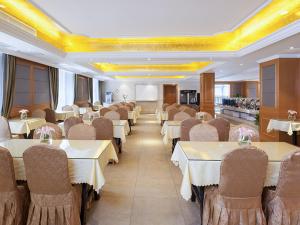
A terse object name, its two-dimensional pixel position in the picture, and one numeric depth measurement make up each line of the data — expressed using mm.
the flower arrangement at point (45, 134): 3506
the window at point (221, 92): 25988
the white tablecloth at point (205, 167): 2816
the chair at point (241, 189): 2469
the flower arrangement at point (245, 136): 3404
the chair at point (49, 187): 2539
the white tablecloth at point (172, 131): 6125
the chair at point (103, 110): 8869
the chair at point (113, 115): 7449
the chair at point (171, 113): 8734
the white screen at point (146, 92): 20891
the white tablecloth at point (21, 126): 6441
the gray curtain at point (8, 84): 7129
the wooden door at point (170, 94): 22344
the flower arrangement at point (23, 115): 7063
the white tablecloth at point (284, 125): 6176
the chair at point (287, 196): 2451
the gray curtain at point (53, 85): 10070
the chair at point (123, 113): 9266
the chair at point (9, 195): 2561
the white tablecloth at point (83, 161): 2836
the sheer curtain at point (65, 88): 11695
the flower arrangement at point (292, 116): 6816
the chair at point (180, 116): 7004
